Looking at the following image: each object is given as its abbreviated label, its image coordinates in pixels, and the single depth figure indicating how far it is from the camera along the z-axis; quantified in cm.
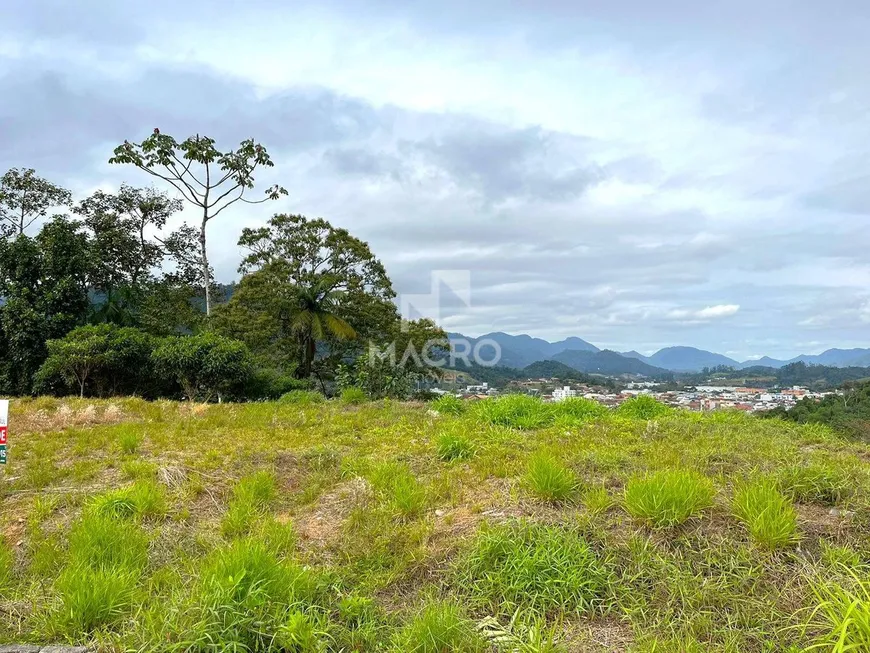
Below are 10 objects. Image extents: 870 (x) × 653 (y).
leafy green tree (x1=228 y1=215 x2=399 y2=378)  1688
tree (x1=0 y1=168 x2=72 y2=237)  1806
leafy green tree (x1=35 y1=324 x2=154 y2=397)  1290
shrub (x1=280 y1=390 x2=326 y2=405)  1051
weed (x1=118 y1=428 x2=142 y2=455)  567
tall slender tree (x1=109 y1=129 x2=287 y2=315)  1783
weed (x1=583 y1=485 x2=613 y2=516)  327
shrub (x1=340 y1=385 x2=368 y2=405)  982
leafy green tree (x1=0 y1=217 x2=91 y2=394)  1436
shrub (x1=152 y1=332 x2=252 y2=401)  1280
